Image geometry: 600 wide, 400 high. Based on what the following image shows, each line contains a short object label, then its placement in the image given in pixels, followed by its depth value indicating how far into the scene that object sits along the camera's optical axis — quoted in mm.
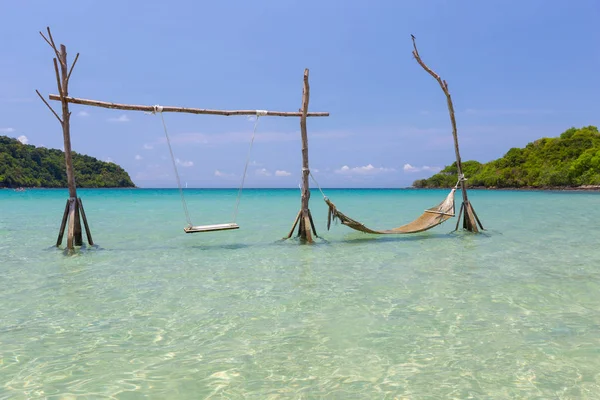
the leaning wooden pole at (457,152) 10648
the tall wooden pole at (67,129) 8508
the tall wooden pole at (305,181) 9633
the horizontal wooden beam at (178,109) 8484
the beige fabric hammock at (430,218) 10094
